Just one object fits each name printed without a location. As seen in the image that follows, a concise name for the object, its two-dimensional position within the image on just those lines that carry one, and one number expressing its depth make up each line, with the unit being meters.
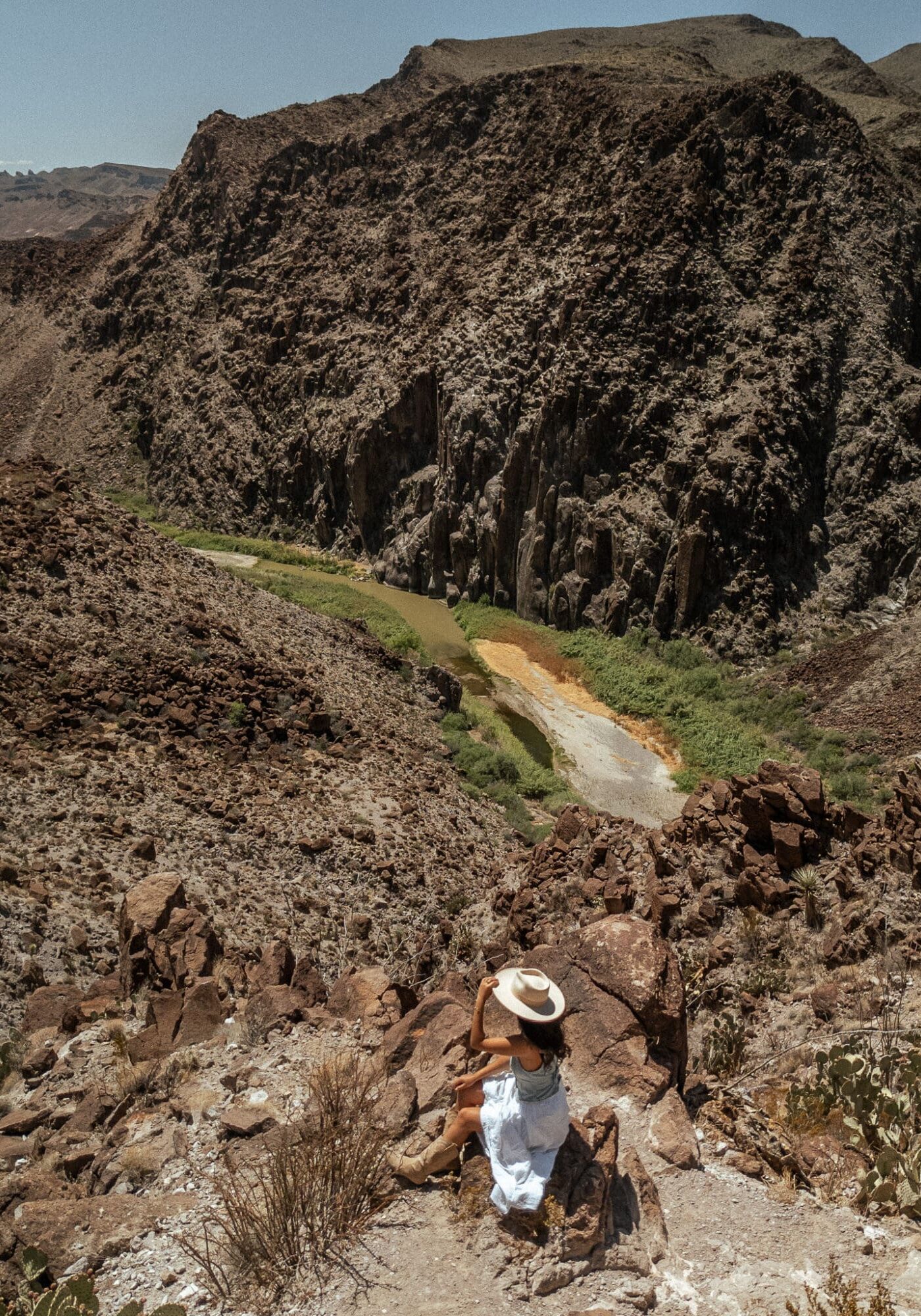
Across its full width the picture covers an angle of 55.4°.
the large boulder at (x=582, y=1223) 4.88
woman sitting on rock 5.16
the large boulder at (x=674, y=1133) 5.84
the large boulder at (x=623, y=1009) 6.62
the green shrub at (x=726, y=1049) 7.32
